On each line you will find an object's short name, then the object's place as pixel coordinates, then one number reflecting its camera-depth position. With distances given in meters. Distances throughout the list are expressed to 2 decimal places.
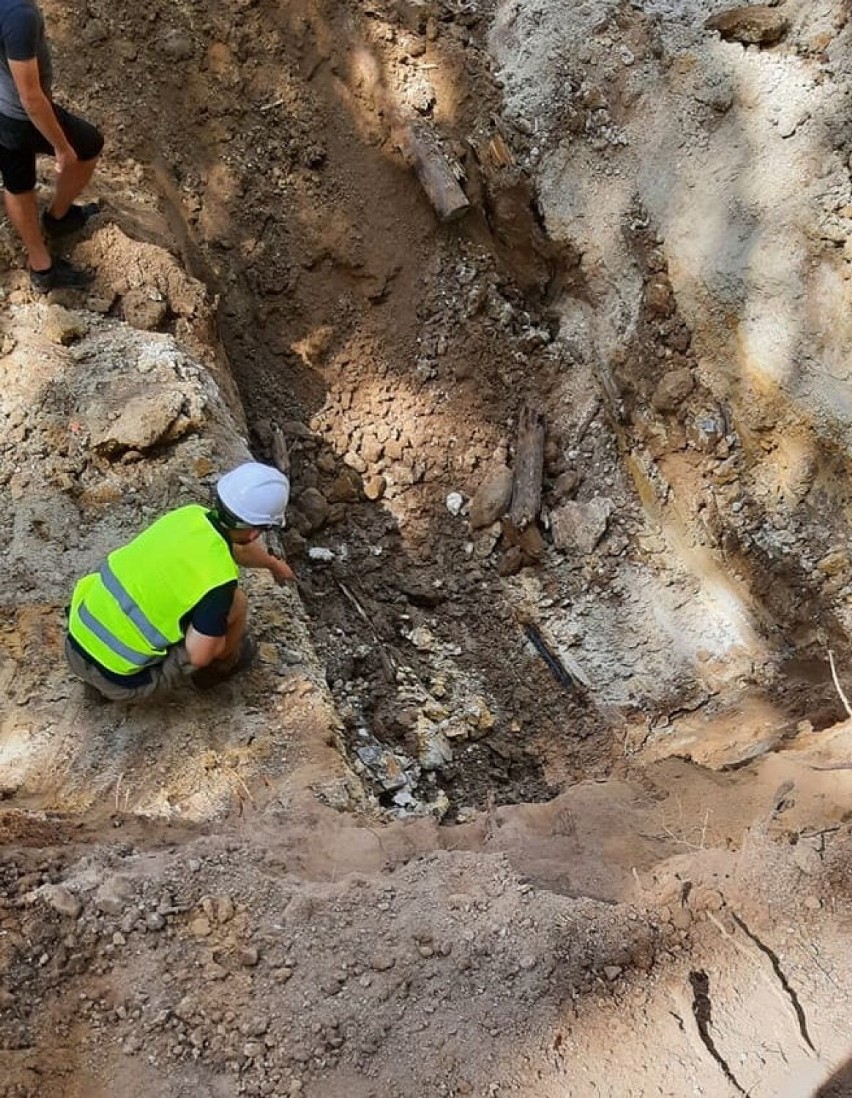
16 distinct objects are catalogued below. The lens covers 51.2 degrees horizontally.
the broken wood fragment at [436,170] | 5.92
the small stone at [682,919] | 2.60
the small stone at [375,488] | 5.95
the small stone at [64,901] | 2.71
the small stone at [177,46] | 5.84
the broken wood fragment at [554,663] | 5.38
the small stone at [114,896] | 2.76
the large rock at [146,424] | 4.52
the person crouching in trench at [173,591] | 3.47
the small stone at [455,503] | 6.00
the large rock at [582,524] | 5.77
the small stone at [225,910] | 2.78
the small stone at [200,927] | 2.73
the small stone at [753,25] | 5.36
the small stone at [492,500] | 5.88
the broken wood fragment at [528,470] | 5.85
